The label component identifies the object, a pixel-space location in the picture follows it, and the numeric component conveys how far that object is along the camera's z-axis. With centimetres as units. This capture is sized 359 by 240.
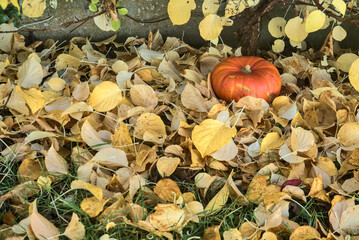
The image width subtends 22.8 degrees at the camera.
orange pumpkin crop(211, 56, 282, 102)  213
